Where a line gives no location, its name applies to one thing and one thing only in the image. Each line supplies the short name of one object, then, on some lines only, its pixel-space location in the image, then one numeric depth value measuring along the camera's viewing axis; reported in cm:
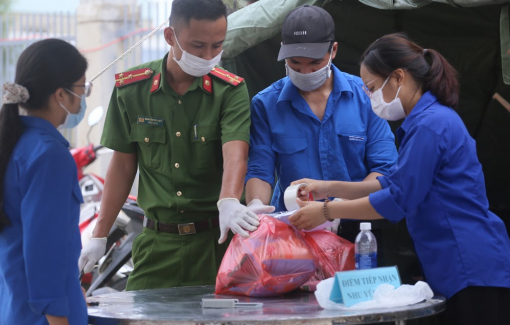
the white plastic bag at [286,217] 487
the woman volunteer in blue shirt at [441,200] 432
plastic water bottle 482
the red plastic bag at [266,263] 457
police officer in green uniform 553
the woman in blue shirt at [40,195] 367
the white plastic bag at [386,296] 407
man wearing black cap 547
